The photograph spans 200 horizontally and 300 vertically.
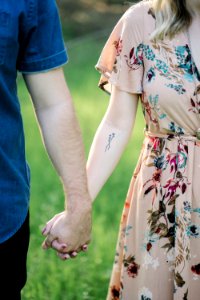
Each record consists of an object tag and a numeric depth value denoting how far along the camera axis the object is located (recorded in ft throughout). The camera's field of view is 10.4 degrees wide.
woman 12.83
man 10.24
